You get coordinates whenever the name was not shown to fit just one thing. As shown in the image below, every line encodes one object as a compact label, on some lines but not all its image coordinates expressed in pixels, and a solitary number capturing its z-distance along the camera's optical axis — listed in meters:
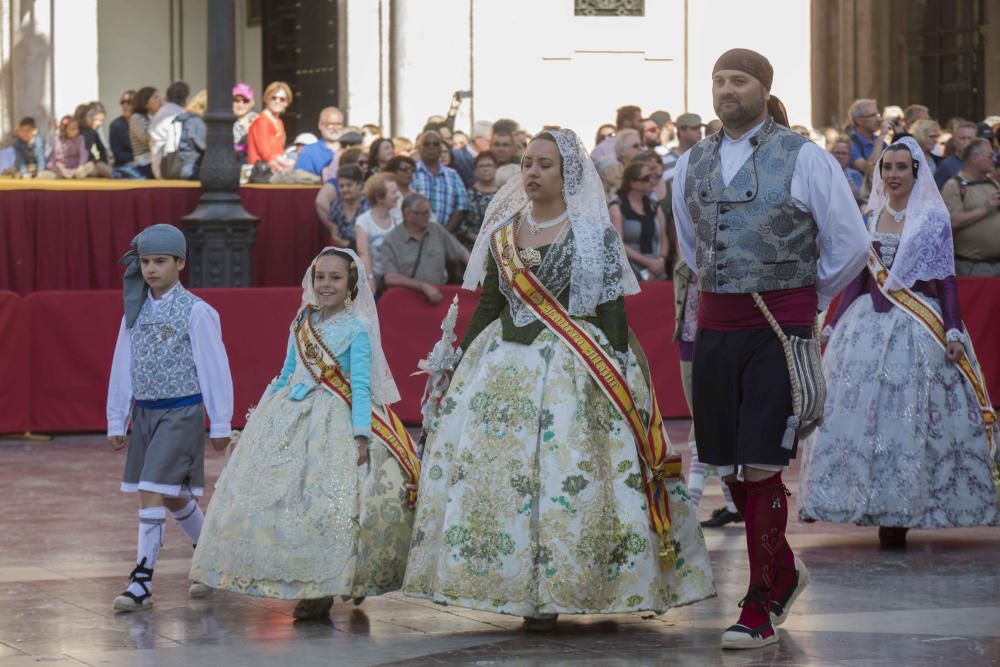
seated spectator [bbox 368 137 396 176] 15.38
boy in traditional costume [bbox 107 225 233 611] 7.71
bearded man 6.82
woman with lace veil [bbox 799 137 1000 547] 9.16
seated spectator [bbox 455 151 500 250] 14.56
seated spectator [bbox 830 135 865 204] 15.93
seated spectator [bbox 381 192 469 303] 13.46
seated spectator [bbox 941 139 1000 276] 13.74
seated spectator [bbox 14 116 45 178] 20.55
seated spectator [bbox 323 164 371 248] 14.38
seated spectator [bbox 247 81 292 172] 18.27
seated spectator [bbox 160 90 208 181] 16.16
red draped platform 14.30
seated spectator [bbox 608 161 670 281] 13.73
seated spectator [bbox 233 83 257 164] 18.86
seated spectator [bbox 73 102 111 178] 20.84
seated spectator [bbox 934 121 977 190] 15.37
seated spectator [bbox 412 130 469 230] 14.68
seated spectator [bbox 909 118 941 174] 16.08
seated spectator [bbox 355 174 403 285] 13.52
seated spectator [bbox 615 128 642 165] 15.71
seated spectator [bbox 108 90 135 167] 19.52
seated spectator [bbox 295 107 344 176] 17.61
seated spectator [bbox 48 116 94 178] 20.75
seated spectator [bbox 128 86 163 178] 18.58
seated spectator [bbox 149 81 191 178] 17.64
